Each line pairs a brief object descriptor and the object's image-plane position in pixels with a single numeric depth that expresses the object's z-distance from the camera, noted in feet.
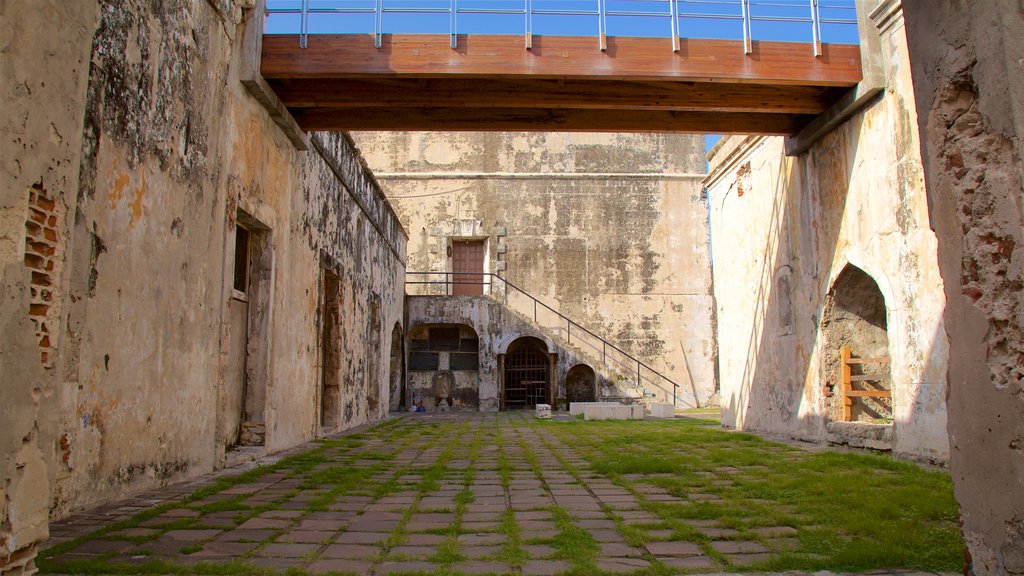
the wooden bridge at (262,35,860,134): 27.09
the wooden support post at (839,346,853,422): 30.11
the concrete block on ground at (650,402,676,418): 56.80
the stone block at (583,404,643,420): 53.42
